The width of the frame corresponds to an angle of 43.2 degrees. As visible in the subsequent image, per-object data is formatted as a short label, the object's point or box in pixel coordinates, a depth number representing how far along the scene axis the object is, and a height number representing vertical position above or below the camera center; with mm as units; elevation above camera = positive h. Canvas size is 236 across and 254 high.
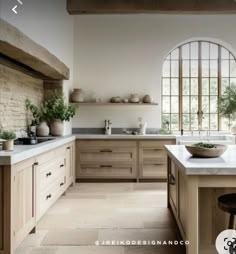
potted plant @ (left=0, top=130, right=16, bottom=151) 2615 -124
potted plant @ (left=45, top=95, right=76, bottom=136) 4855 +190
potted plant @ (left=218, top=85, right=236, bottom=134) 5344 +398
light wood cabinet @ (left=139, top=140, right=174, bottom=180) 5191 -577
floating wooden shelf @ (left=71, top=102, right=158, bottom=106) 5625 +416
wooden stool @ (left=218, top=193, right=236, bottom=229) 1971 -527
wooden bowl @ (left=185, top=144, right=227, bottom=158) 2364 -200
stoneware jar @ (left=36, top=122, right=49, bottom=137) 4617 -68
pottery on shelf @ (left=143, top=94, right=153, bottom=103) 5670 +513
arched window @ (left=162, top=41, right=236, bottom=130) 5980 +851
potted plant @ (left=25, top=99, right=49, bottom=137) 4445 +152
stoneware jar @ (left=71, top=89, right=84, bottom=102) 5652 +567
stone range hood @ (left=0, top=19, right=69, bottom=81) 2730 +814
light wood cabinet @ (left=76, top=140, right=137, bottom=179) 5203 -564
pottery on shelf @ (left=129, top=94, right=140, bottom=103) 5660 +529
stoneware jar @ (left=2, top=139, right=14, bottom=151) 2611 -171
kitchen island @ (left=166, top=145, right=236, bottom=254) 1953 -518
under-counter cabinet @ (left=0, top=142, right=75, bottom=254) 2307 -634
